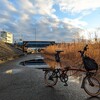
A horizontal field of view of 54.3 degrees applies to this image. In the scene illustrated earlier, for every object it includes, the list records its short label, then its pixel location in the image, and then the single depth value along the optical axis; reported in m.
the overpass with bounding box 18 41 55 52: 50.44
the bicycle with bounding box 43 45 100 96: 3.26
